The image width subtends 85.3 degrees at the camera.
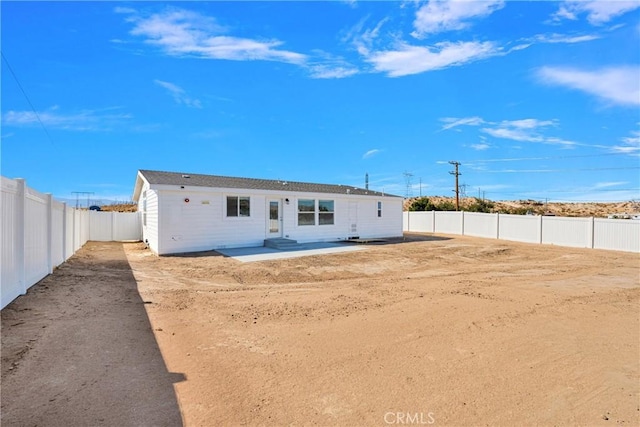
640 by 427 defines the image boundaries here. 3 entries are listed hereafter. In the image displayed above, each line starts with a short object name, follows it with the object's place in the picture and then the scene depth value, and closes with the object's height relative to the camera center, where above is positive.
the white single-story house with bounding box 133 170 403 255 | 14.27 +0.05
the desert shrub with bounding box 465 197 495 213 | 40.19 +0.55
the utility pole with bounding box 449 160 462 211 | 38.82 +4.65
